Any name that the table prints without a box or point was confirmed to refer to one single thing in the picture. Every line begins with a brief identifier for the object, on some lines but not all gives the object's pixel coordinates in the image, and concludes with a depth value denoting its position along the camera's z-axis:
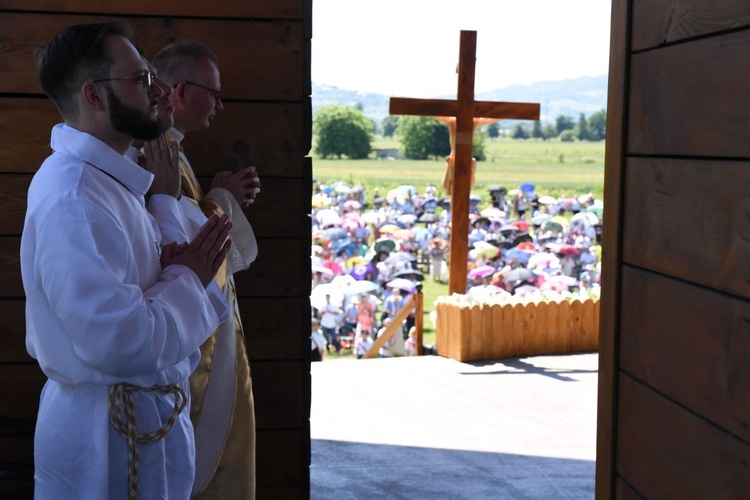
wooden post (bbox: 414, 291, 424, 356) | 8.95
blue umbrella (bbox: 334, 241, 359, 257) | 23.19
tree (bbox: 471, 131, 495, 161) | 76.28
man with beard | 1.62
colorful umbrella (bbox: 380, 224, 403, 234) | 24.53
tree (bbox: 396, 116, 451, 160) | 78.69
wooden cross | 7.99
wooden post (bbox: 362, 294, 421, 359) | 9.29
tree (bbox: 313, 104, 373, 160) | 78.00
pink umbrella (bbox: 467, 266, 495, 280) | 18.19
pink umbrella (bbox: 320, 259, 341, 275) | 19.33
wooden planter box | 7.36
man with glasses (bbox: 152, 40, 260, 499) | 2.38
